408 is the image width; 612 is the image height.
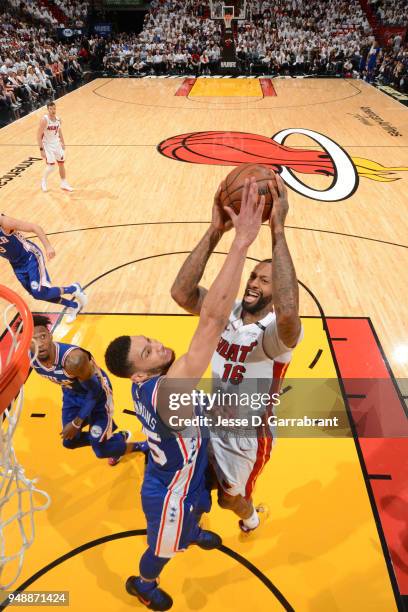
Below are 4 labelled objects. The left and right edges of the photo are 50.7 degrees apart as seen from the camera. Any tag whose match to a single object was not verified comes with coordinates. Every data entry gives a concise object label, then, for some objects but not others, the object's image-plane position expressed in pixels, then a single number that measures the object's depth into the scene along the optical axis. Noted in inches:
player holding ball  87.5
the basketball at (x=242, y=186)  75.3
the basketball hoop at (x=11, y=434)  73.1
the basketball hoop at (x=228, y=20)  774.5
